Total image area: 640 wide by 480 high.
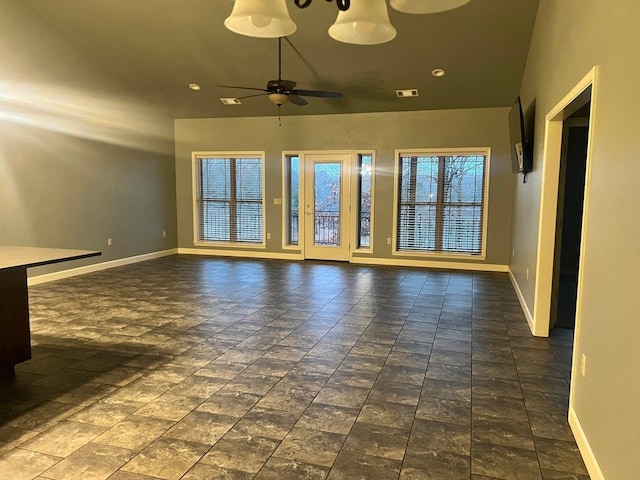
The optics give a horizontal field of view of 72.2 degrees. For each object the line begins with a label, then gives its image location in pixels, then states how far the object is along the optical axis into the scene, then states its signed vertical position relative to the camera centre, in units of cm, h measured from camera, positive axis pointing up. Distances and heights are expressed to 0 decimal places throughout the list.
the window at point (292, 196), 824 +12
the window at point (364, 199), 781 +8
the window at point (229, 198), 849 +7
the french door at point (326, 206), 791 -5
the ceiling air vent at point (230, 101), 734 +172
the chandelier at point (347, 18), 204 +94
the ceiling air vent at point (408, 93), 656 +168
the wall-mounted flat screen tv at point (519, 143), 436 +66
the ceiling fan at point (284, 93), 483 +124
